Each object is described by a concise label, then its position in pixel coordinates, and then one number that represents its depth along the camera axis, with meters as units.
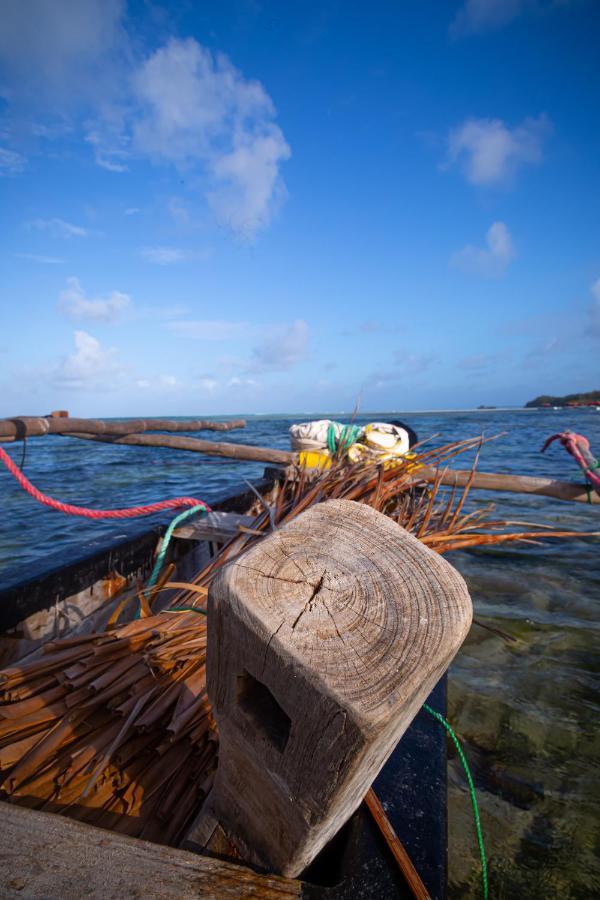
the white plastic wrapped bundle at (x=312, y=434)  3.97
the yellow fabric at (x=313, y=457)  3.82
